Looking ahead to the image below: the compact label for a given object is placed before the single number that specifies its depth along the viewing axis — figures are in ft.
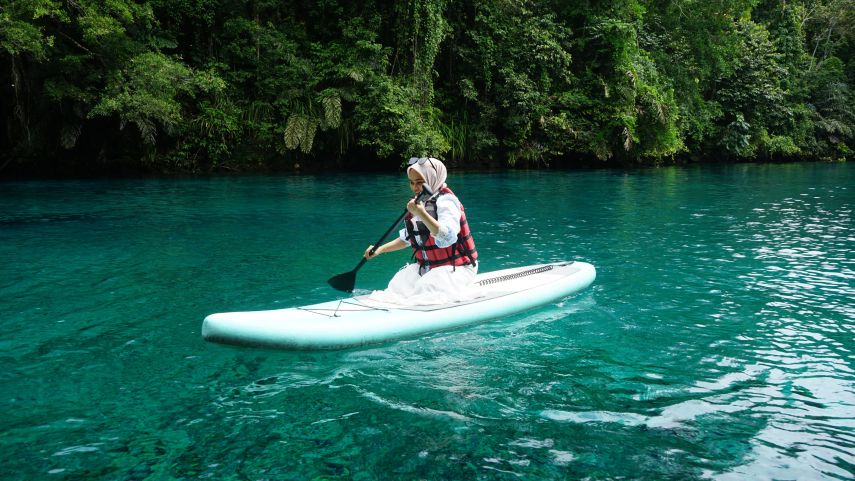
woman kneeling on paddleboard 15.71
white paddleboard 14.33
